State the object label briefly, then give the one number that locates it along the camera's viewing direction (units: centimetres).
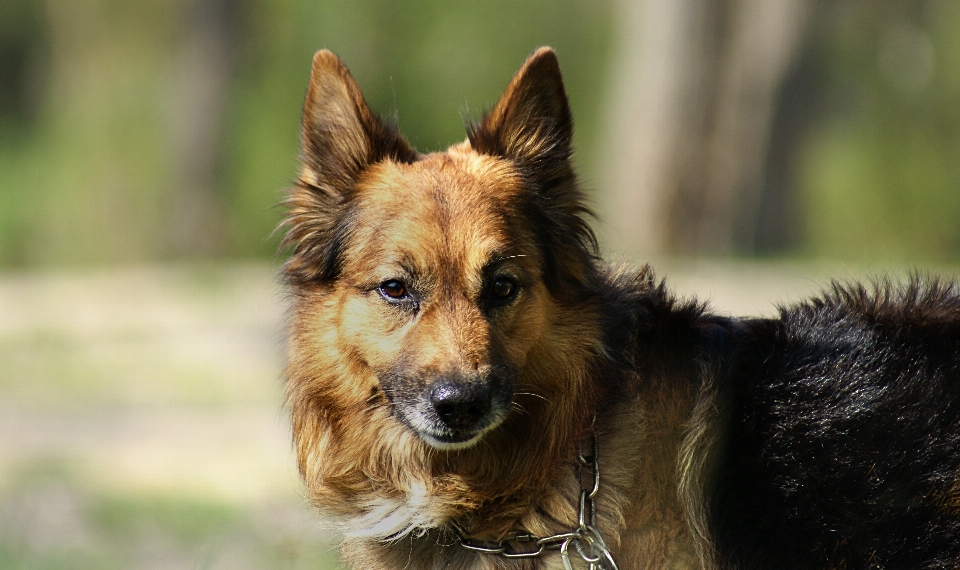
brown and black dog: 360
